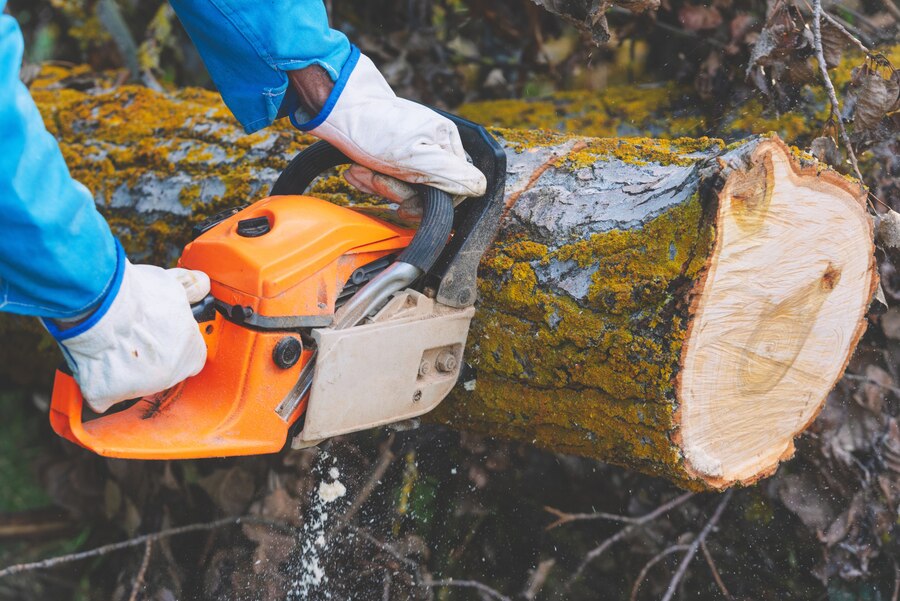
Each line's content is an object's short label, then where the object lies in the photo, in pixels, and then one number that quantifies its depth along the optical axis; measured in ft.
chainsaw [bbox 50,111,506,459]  5.07
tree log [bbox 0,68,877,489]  5.45
